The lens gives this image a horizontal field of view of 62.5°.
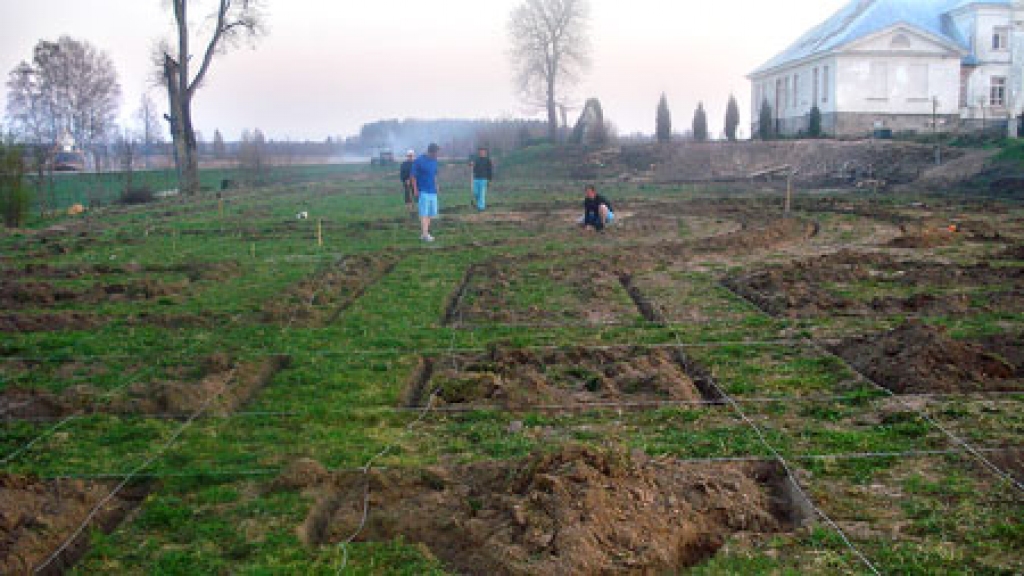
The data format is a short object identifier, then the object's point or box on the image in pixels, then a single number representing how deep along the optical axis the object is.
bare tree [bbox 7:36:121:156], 60.34
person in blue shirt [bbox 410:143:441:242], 15.39
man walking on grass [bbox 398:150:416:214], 22.36
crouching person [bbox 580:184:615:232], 16.75
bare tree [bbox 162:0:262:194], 33.38
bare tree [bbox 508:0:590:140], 57.69
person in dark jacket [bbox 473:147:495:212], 21.69
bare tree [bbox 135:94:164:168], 59.53
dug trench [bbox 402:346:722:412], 6.35
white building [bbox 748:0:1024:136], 41.53
